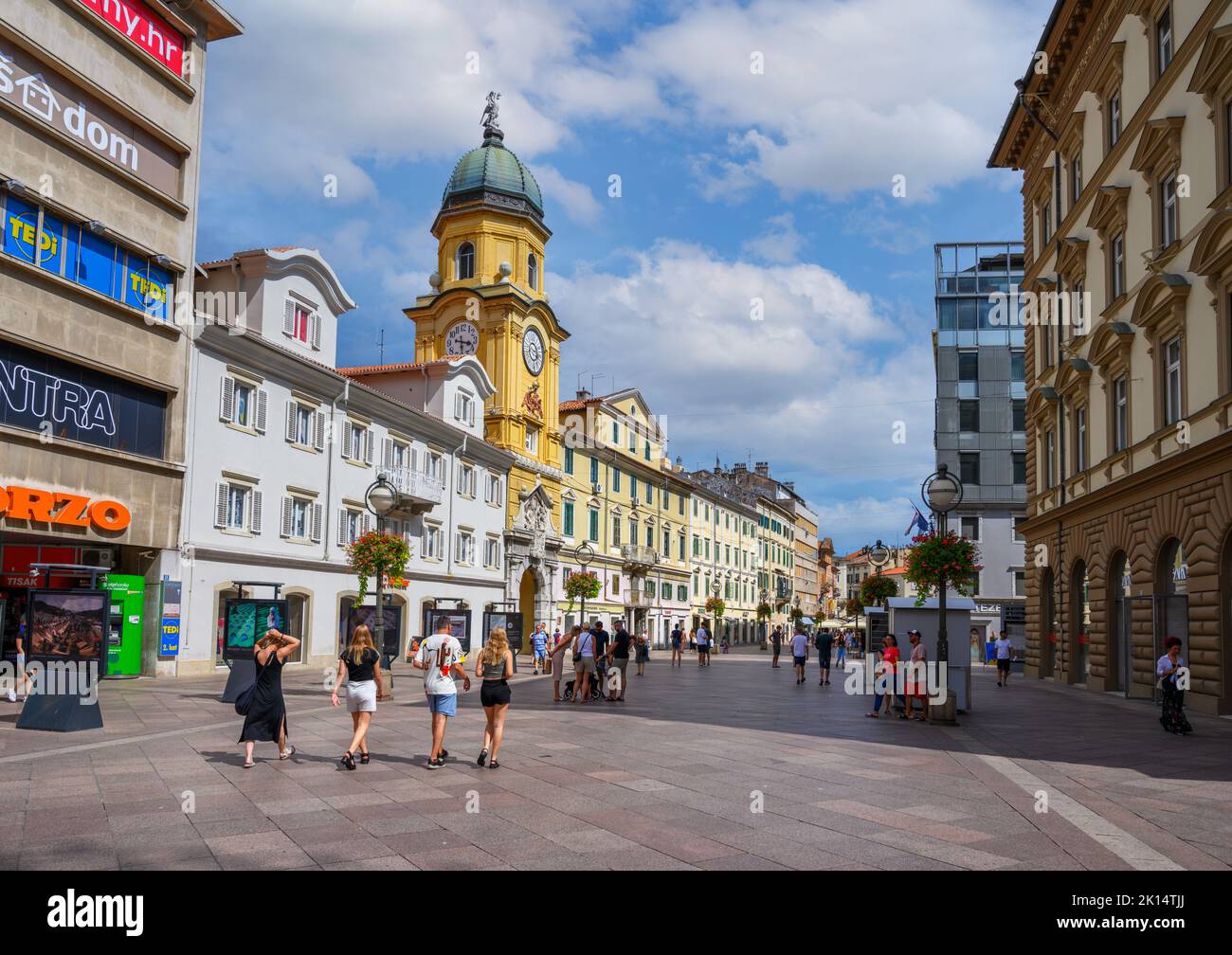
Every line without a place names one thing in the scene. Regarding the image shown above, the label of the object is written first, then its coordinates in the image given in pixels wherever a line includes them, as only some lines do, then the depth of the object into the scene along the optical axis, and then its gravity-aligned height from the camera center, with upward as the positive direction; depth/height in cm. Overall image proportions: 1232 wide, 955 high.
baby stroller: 2294 -231
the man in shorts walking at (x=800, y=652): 3145 -196
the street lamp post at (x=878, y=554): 4228 +130
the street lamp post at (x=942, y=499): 1902 +159
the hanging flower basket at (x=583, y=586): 4528 -23
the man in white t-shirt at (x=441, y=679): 1225 -118
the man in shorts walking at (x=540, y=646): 3741 -234
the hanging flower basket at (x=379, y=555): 2466 +47
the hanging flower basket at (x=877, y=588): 4900 -7
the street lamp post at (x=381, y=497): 2264 +165
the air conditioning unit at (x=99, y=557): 2650 +28
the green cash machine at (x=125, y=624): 2595 -135
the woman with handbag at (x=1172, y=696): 1634 -154
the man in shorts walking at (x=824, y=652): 3069 -189
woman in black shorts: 1223 -122
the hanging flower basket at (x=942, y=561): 2017 +53
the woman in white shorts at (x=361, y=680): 1236 -123
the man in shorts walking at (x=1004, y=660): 3081 -201
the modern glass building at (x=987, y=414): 5947 +998
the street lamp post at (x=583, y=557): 5679 +125
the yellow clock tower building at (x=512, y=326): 5244 +1268
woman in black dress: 1212 -138
